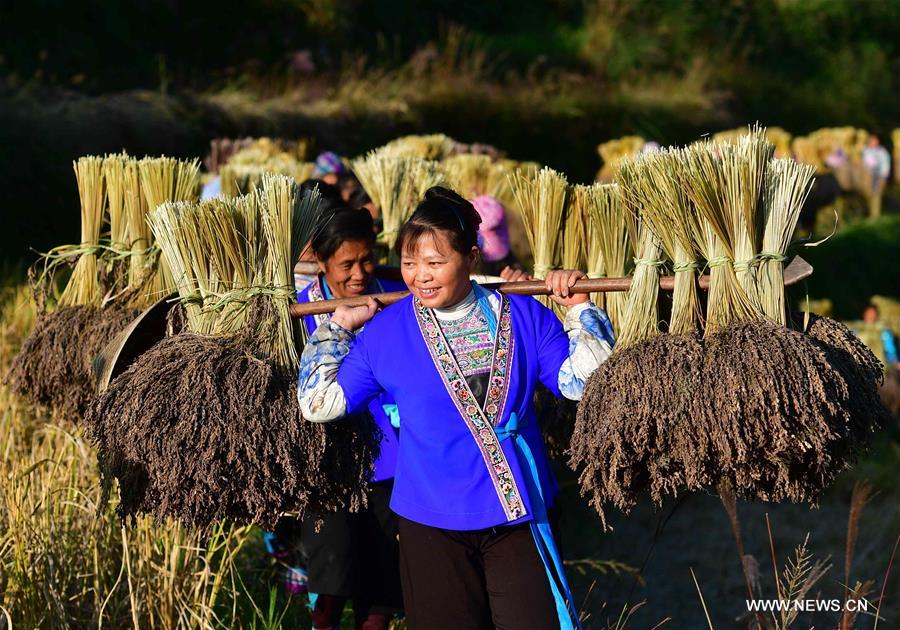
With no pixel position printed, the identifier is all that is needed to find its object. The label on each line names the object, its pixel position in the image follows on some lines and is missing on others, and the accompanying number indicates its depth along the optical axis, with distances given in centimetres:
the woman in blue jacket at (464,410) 541
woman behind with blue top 695
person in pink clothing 941
